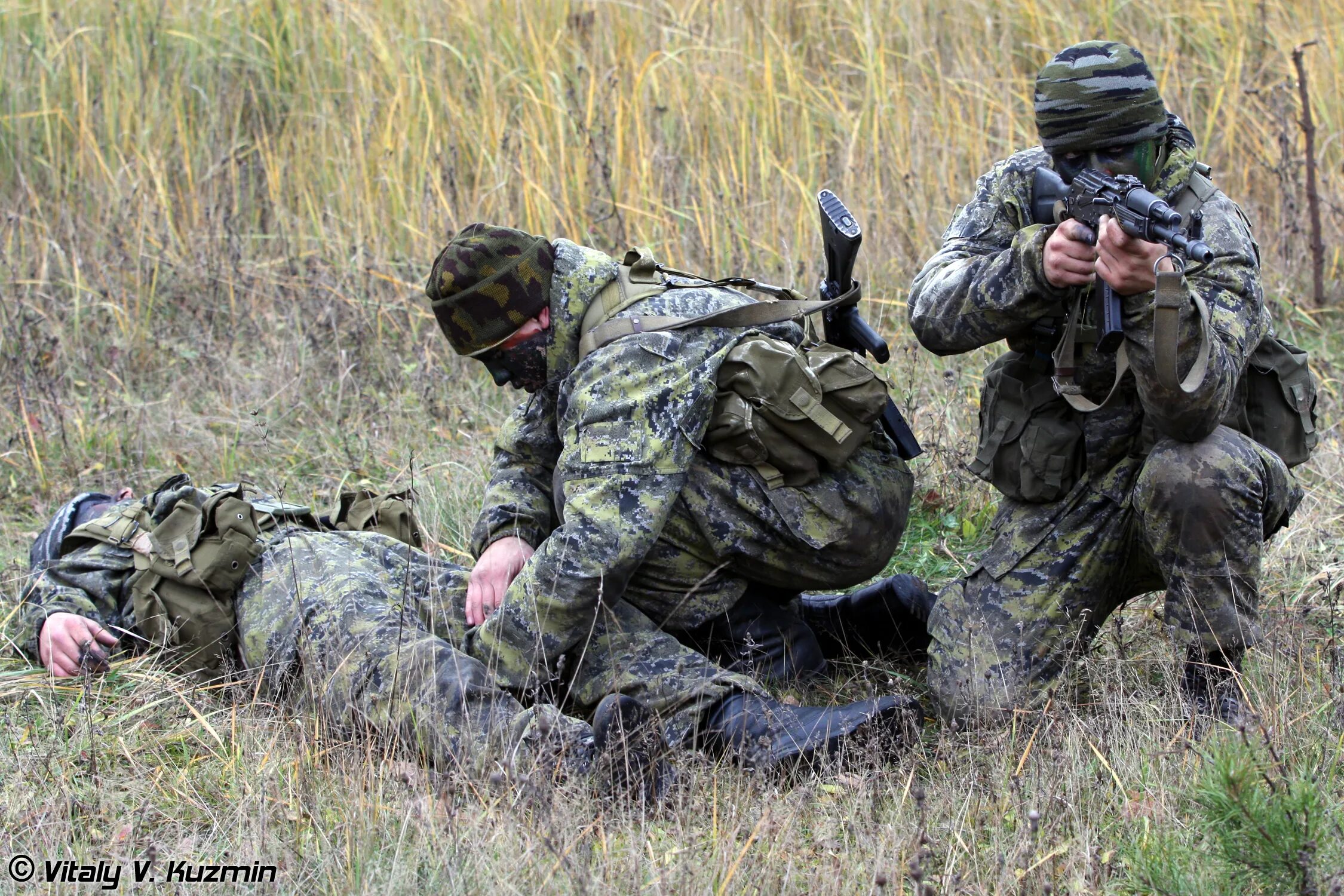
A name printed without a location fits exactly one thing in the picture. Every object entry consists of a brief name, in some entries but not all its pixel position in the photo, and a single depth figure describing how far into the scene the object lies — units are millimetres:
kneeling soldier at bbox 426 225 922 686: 6266
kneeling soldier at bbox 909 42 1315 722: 6051
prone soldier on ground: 5941
